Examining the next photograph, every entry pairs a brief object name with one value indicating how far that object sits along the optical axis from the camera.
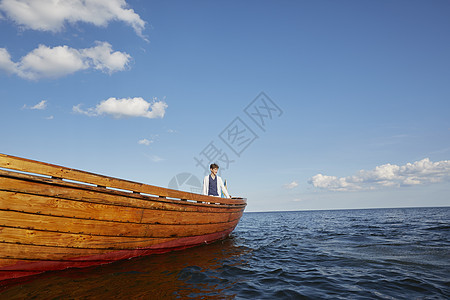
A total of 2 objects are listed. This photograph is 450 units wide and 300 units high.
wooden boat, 3.73
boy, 9.47
